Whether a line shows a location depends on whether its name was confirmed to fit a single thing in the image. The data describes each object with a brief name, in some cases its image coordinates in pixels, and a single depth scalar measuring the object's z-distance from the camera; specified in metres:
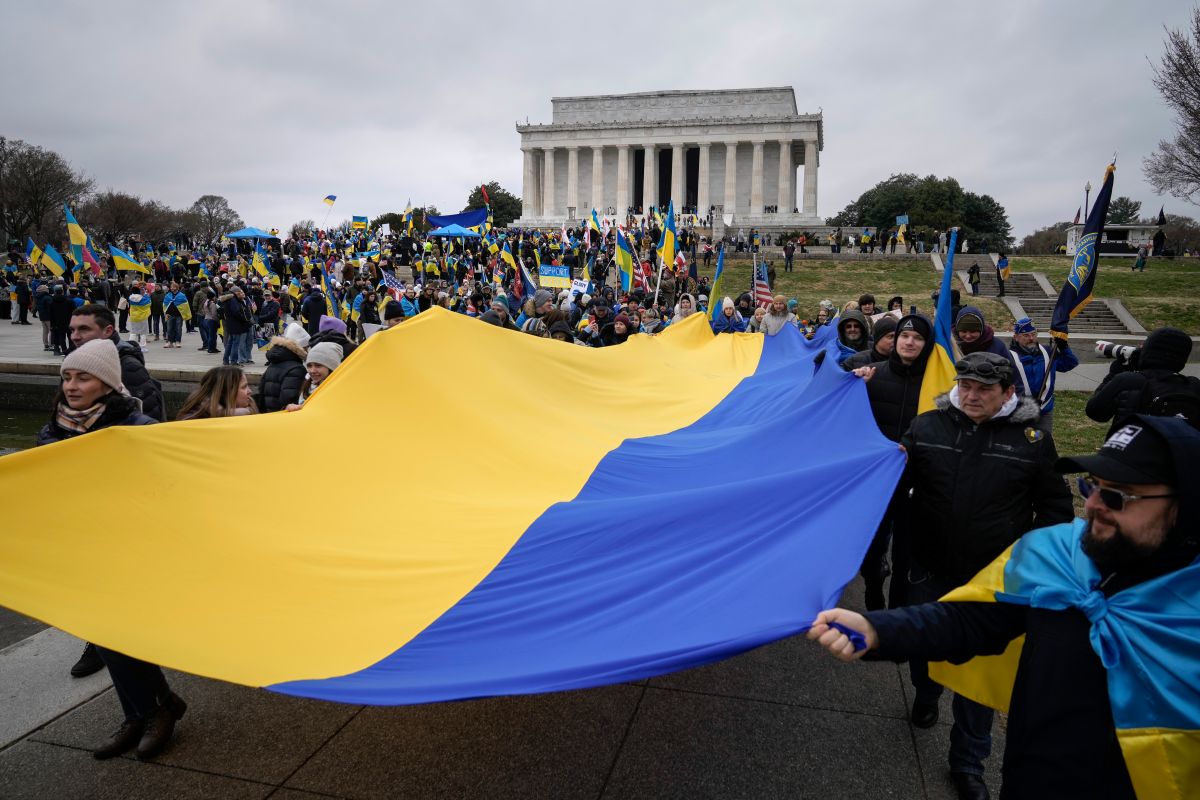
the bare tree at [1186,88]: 25.38
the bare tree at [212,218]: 81.19
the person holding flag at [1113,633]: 1.71
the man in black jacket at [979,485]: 3.16
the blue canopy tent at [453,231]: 26.40
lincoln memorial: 68.19
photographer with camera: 4.73
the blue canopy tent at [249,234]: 31.75
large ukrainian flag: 2.50
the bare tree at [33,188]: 48.78
